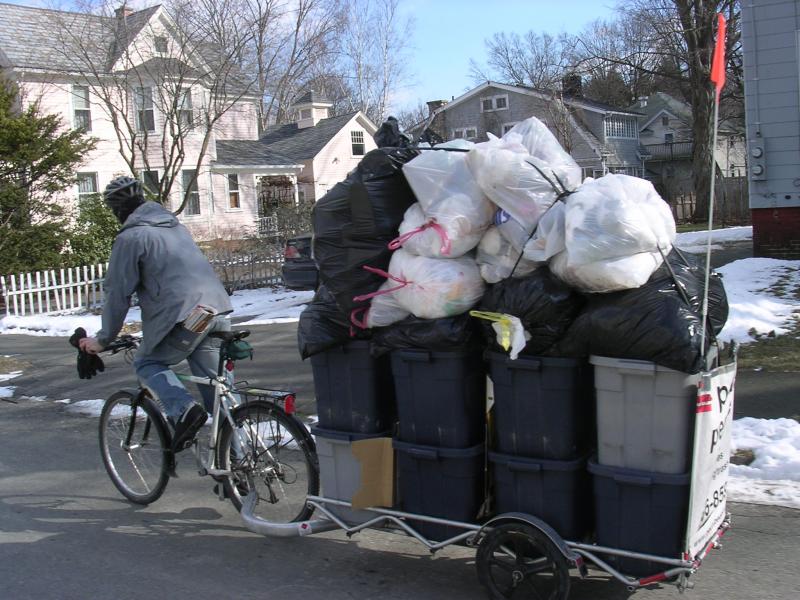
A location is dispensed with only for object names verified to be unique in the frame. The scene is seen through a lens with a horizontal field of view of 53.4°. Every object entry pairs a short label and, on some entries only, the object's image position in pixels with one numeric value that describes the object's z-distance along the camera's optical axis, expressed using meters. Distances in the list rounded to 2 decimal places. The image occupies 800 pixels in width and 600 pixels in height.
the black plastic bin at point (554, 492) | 3.39
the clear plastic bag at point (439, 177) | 3.62
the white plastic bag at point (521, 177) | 3.45
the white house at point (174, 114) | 20.14
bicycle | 4.44
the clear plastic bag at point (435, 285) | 3.54
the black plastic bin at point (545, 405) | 3.36
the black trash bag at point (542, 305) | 3.30
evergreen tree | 16.91
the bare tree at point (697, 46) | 26.47
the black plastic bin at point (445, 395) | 3.62
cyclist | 4.77
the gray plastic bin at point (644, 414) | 3.12
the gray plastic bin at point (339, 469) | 4.00
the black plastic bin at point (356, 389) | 3.97
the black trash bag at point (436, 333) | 3.55
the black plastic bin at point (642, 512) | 3.17
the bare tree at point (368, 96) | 46.16
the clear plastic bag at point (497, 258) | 3.50
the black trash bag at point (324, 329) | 3.96
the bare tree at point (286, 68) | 25.54
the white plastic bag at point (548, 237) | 3.28
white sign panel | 3.09
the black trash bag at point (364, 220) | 3.85
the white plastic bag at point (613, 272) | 3.14
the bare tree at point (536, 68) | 40.94
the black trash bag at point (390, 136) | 4.13
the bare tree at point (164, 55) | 19.80
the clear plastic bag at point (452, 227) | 3.55
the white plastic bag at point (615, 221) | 3.13
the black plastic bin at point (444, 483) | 3.65
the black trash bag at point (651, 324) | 3.05
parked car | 15.43
